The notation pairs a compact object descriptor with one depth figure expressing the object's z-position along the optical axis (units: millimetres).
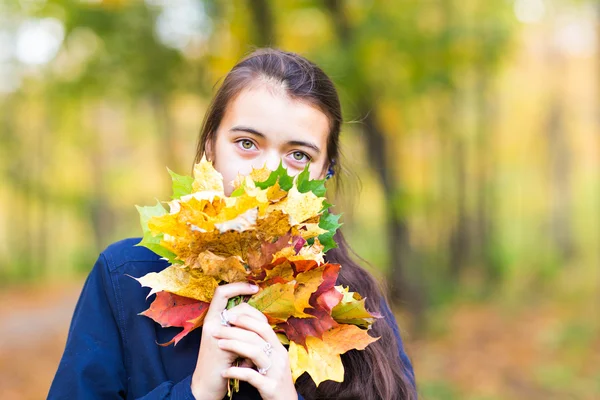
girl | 1504
